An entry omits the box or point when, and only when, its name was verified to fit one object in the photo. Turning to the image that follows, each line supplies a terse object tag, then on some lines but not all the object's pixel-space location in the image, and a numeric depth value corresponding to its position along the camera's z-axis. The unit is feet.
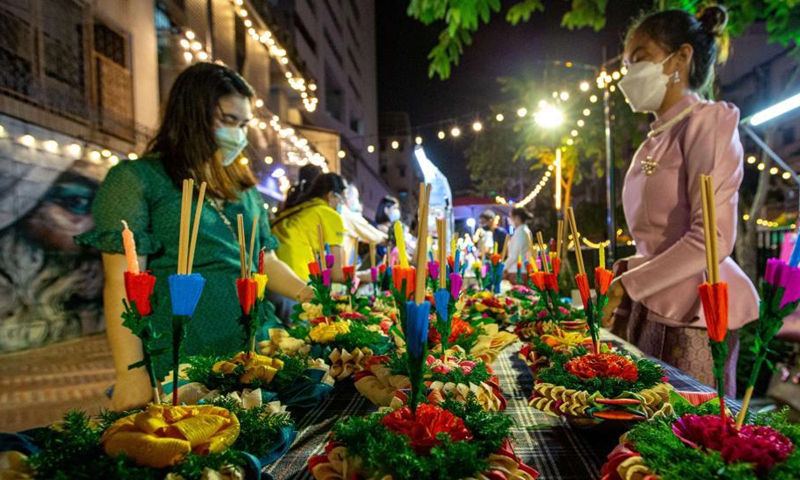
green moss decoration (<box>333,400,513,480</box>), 2.01
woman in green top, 4.55
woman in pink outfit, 4.96
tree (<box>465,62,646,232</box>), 29.86
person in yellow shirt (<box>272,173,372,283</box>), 9.91
